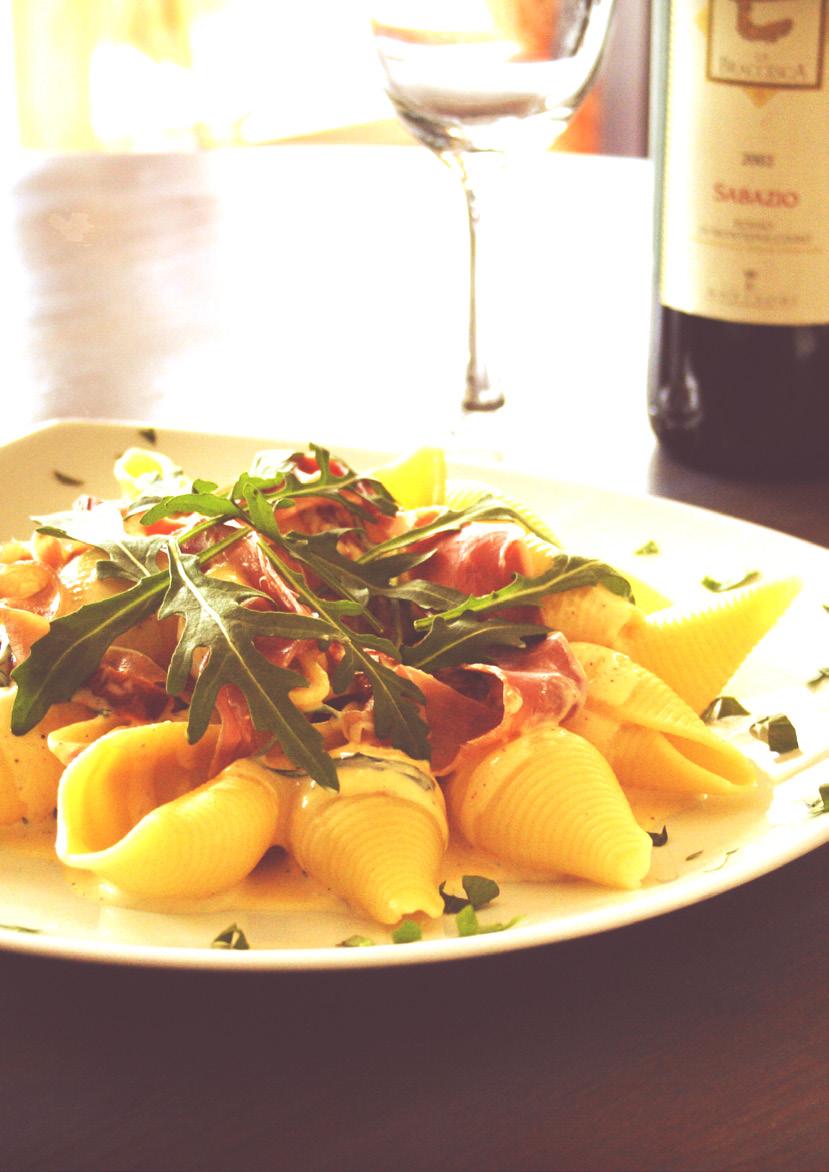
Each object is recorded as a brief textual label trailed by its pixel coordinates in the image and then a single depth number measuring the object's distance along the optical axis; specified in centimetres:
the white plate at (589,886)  55
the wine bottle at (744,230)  80
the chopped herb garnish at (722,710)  68
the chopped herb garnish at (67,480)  84
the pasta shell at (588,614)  67
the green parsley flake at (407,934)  58
